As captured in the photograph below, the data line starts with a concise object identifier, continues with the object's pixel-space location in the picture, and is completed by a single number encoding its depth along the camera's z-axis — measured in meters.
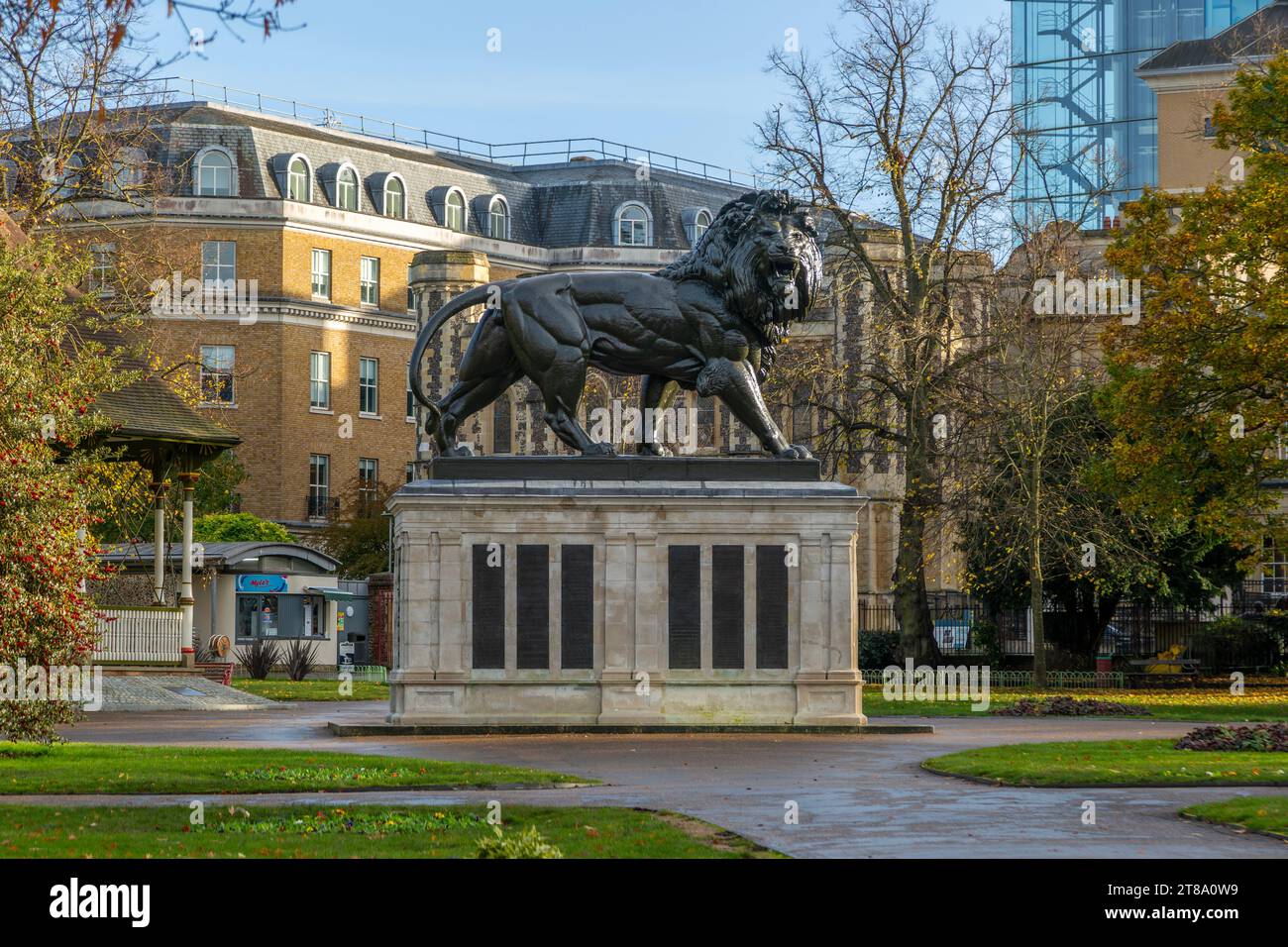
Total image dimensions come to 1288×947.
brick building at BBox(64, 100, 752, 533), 87.56
